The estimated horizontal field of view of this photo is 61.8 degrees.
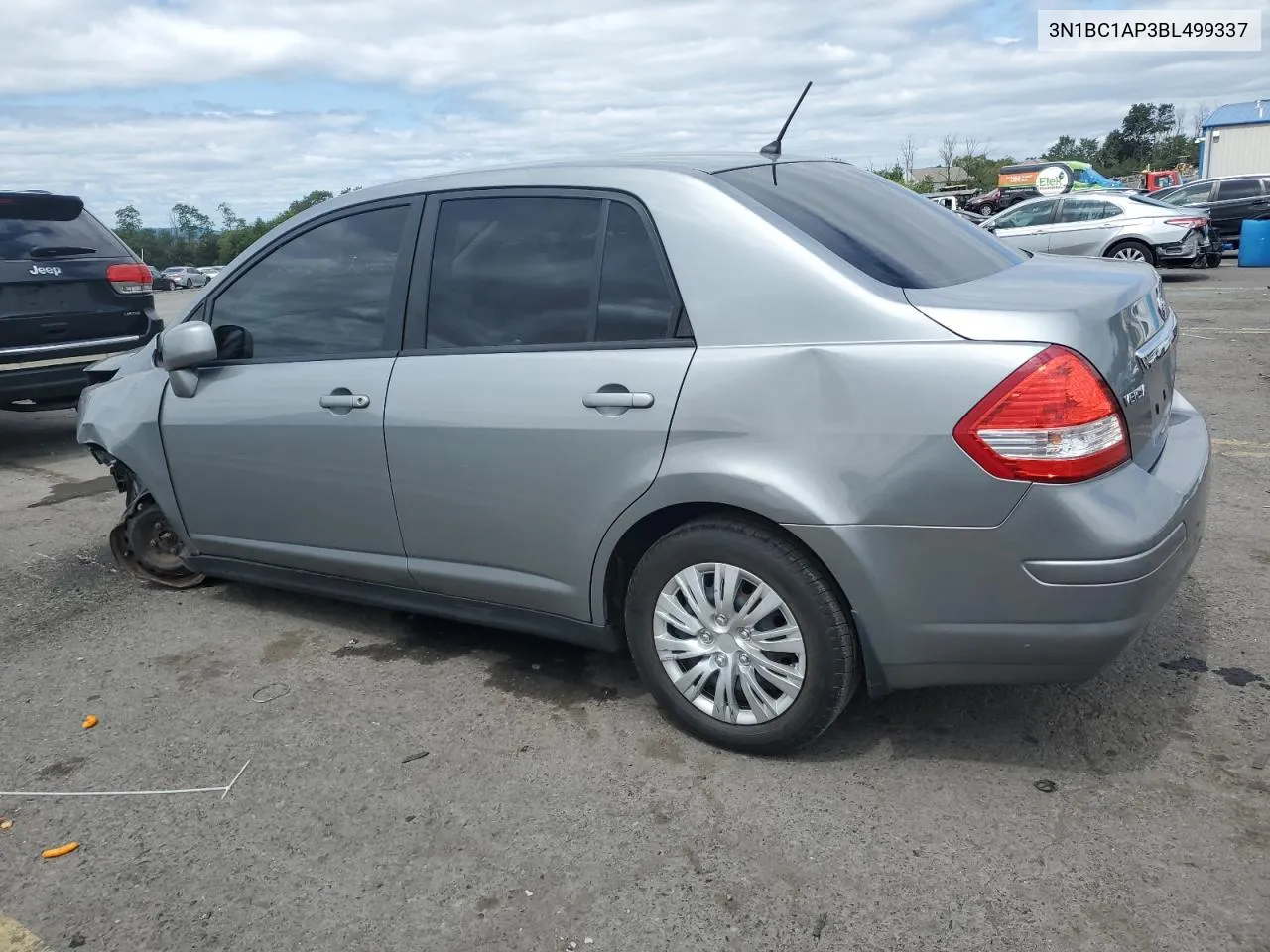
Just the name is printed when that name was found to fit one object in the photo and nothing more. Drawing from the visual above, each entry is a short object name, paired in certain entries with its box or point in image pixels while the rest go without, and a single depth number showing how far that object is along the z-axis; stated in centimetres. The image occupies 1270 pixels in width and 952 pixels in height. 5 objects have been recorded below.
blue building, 4050
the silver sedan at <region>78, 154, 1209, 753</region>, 263
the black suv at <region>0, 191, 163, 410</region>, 731
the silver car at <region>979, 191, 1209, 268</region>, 1662
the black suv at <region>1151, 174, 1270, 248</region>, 2122
